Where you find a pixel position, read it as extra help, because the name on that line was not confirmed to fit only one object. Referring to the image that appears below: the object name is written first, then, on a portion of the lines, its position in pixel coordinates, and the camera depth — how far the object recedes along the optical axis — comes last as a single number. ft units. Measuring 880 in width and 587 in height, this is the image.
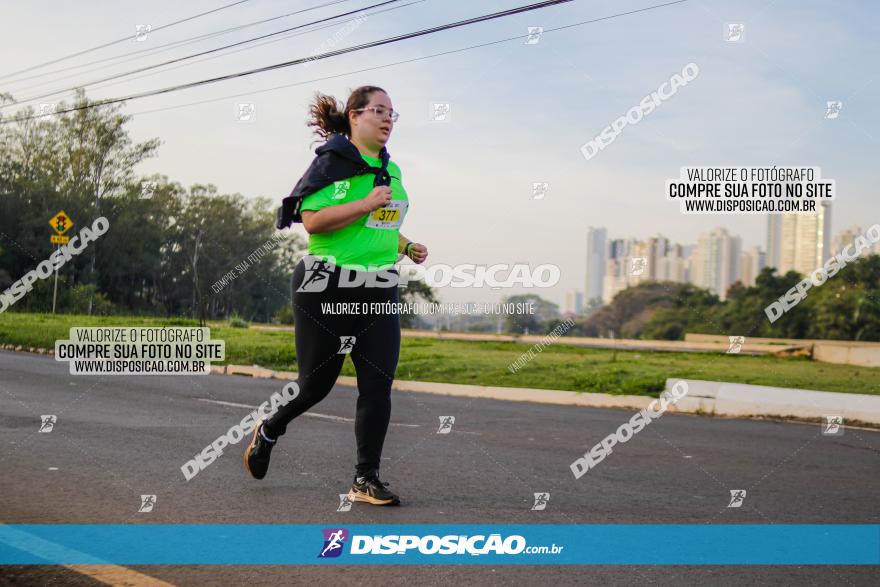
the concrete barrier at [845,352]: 62.54
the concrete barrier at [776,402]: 33.01
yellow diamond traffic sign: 84.74
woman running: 14.55
